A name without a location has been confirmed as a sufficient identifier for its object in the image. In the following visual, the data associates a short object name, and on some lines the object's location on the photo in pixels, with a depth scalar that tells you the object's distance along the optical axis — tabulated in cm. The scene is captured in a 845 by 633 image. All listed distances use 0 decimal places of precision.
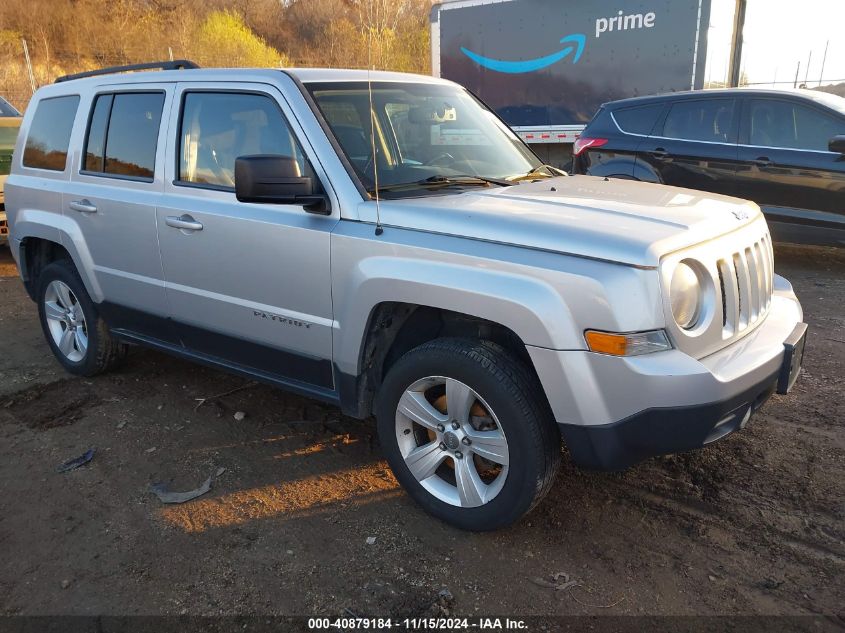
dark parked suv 672
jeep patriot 246
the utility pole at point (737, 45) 1033
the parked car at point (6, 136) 834
